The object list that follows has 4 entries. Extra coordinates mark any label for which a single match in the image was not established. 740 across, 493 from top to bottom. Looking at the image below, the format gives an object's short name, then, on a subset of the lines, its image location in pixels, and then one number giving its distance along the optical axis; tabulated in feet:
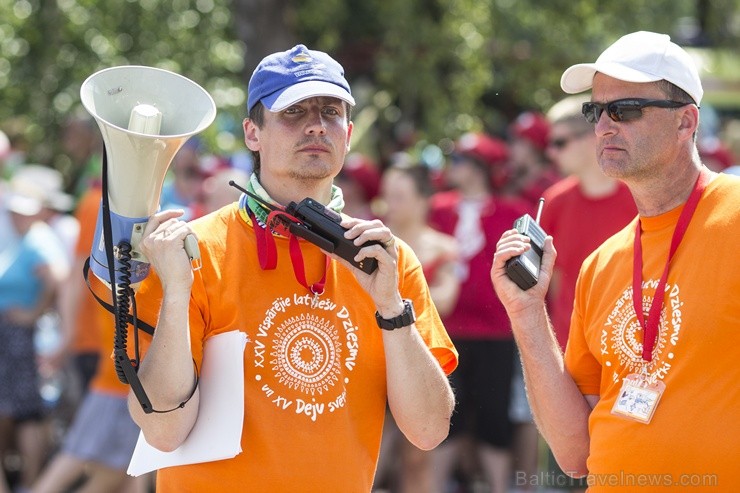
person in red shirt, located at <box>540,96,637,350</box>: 44.80
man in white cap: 23.76
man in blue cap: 23.63
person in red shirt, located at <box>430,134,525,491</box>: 52.47
